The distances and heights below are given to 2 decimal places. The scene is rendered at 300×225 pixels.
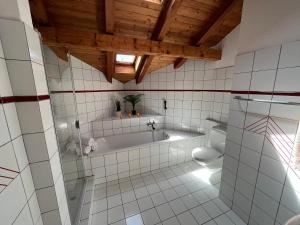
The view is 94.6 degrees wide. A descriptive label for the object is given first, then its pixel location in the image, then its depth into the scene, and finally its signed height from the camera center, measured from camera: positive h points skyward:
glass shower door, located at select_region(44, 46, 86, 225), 1.35 -0.49
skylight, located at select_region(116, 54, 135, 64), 3.04 +0.60
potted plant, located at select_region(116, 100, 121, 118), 3.29 -0.49
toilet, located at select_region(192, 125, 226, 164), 1.98 -1.00
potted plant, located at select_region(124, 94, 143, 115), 3.42 -0.31
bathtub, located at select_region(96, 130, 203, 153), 2.68 -1.10
